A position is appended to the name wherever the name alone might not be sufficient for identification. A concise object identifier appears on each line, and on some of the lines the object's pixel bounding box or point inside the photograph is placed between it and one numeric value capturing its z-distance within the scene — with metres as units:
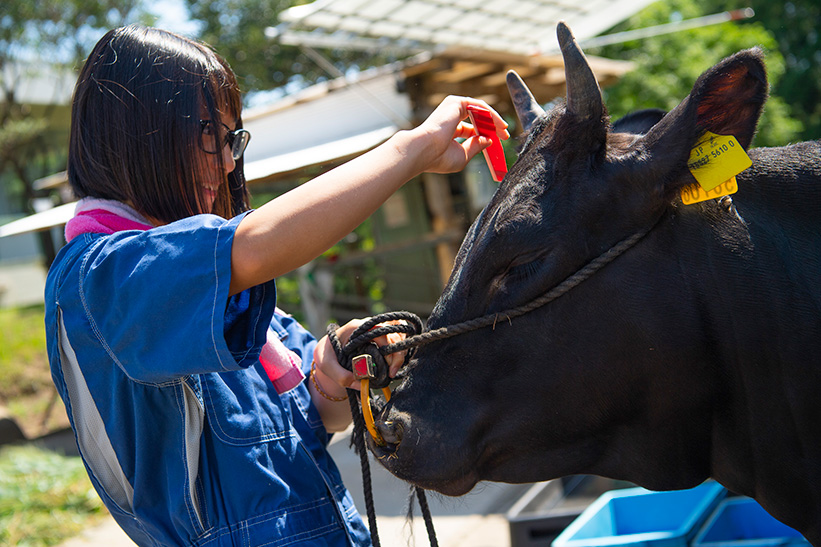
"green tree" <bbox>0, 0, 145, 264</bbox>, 16.92
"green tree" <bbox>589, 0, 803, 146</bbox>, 15.06
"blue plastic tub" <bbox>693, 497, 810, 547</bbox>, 3.32
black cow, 1.53
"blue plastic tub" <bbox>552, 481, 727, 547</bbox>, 3.47
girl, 1.29
